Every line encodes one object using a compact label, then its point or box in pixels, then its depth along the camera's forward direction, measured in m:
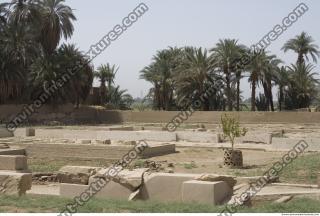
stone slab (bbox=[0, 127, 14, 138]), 28.38
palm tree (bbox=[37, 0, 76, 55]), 47.77
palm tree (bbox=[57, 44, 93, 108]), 46.12
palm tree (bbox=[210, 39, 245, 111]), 47.72
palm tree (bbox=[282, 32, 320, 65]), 52.59
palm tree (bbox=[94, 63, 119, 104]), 58.86
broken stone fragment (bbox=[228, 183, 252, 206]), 8.30
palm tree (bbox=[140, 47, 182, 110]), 53.62
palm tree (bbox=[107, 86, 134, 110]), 61.34
